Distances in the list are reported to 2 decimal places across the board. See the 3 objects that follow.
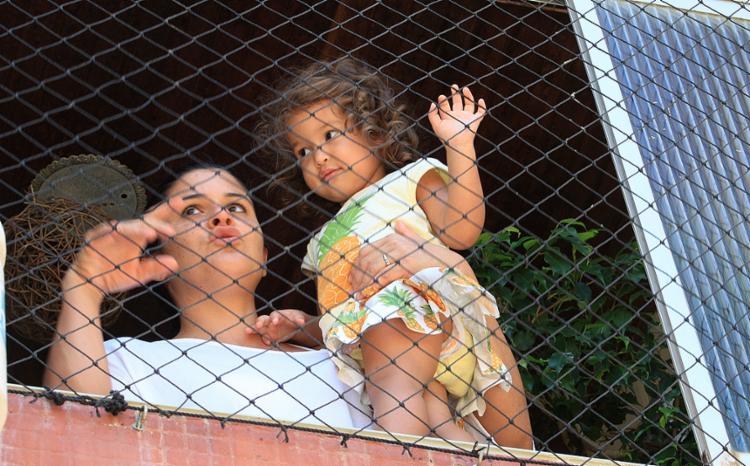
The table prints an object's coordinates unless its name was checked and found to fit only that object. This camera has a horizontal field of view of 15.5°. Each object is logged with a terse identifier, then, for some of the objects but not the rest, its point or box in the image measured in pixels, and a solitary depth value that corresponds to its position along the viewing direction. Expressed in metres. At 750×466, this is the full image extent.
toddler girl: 4.39
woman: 4.19
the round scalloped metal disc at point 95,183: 5.78
